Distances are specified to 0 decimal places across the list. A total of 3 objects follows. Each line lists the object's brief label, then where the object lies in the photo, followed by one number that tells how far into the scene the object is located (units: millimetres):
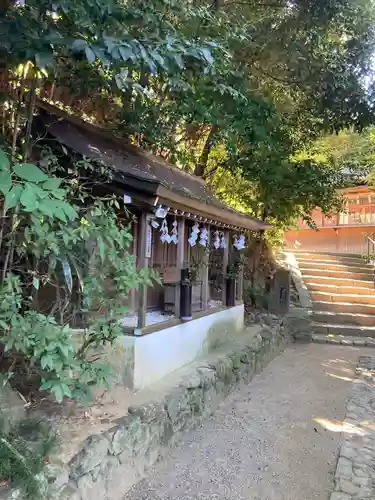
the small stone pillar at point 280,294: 11664
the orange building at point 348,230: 18953
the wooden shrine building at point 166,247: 5023
